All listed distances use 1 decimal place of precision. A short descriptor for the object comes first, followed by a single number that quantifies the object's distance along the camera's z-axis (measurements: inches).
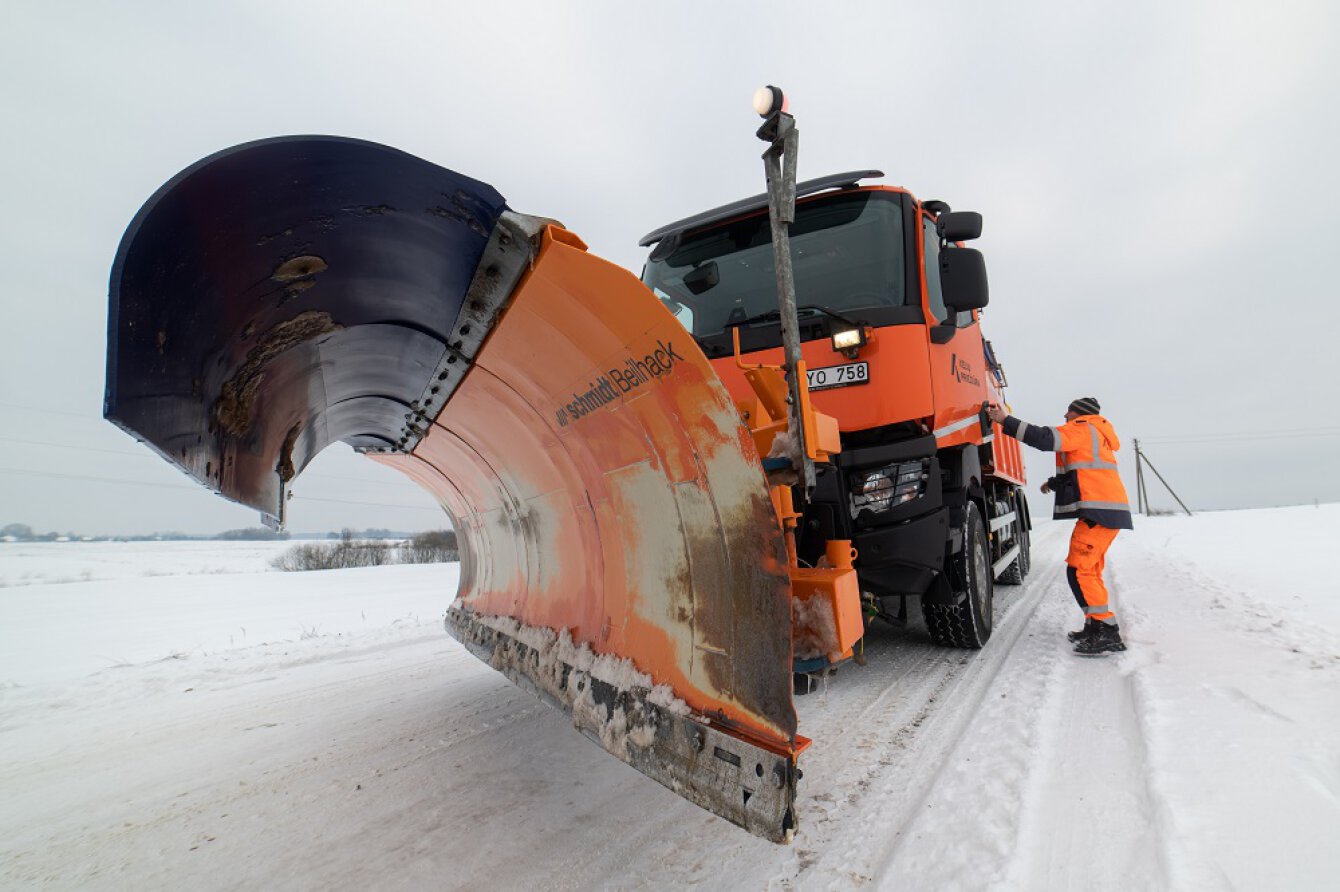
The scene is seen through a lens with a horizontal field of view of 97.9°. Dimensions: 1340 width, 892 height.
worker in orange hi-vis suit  148.0
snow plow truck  52.9
